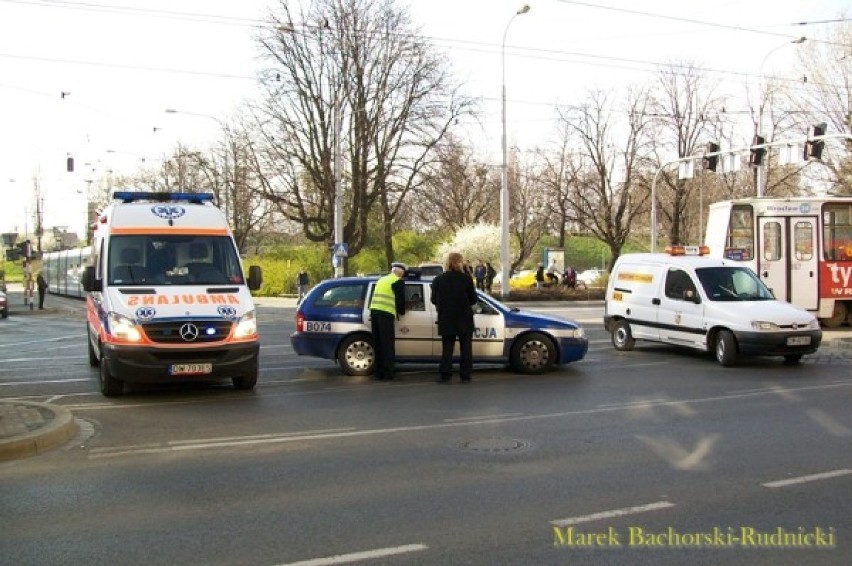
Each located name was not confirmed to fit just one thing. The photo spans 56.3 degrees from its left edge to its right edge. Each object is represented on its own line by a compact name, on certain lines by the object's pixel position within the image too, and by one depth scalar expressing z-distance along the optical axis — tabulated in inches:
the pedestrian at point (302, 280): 1492.9
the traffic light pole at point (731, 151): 893.8
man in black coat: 459.2
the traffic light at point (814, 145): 899.4
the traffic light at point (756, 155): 1024.2
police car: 491.2
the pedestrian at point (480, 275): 1552.7
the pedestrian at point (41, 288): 1450.5
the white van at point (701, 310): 532.1
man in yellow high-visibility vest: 468.4
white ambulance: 390.6
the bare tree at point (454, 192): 1545.3
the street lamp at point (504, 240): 1425.9
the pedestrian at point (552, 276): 1783.6
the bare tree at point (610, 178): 1859.0
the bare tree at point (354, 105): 1491.1
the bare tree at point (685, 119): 1786.4
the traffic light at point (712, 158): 1103.6
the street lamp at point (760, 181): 1152.3
